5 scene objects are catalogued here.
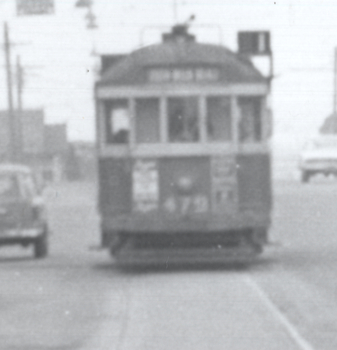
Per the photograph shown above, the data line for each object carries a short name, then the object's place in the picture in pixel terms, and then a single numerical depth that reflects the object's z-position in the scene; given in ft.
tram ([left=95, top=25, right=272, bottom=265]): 51.65
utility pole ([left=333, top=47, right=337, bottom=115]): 199.52
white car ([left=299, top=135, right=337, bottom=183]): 157.79
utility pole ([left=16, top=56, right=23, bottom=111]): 173.65
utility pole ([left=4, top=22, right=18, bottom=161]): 144.87
